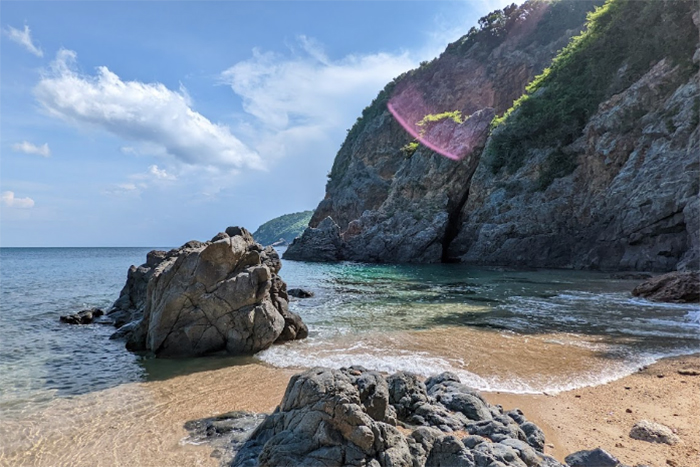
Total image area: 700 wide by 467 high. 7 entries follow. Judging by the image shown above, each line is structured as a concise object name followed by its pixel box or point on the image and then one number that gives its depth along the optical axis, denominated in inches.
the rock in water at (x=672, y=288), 615.5
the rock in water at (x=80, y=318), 592.2
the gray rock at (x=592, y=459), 175.3
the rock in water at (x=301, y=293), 856.3
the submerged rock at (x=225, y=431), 202.4
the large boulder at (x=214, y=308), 407.5
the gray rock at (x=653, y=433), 205.9
